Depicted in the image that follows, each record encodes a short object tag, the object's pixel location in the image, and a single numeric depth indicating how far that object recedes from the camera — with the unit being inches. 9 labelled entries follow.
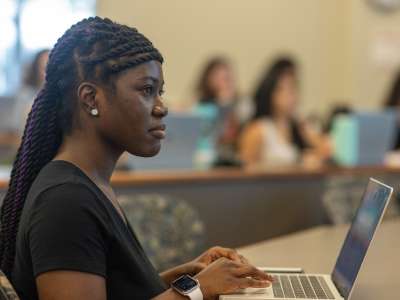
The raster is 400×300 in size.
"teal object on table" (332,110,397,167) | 281.8
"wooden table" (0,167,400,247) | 234.0
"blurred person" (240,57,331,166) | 309.3
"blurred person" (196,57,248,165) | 290.5
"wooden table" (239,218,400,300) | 118.1
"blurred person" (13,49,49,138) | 290.7
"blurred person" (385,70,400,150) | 409.2
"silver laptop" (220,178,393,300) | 97.4
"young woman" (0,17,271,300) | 82.4
